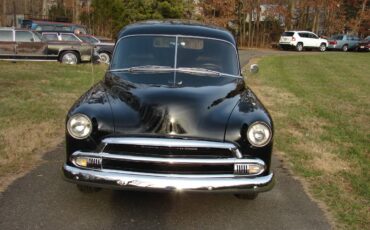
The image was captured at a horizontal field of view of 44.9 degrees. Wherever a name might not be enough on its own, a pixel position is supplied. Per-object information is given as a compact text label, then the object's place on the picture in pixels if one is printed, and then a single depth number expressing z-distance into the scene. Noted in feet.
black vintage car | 12.93
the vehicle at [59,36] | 62.64
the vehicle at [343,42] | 138.31
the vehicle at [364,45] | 138.28
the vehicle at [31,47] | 60.13
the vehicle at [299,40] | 126.52
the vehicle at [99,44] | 66.44
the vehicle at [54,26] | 79.97
